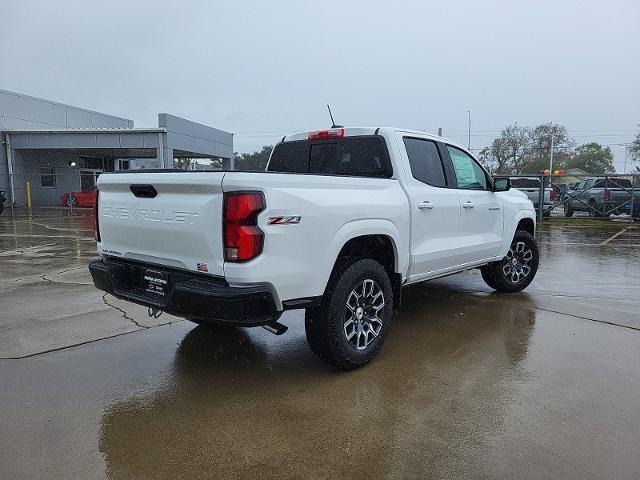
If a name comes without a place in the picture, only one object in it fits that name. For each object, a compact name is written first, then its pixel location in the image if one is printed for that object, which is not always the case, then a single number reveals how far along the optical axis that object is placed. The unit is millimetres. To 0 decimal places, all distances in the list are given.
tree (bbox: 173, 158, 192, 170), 40519
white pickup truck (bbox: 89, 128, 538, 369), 3213
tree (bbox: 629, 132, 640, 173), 43625
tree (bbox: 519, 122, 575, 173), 58531
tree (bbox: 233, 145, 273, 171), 60394
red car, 26922
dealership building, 24891
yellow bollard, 26906
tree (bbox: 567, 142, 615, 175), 73625
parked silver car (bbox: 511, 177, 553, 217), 19781
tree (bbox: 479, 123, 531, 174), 58938
